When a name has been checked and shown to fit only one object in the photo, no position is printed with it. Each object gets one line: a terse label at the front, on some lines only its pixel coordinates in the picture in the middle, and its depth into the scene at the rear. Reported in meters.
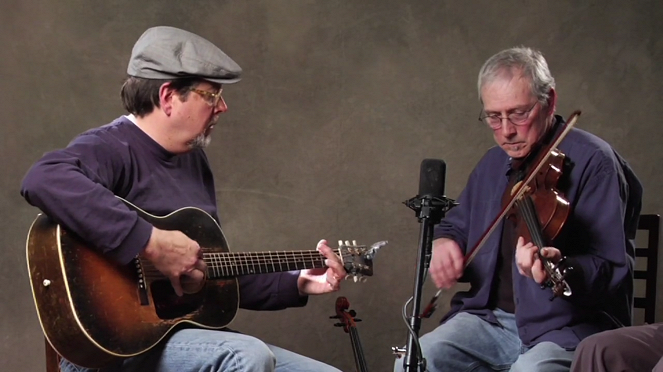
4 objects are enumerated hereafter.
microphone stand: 4.79
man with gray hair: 5.21
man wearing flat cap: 5.03
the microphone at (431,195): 4.83
